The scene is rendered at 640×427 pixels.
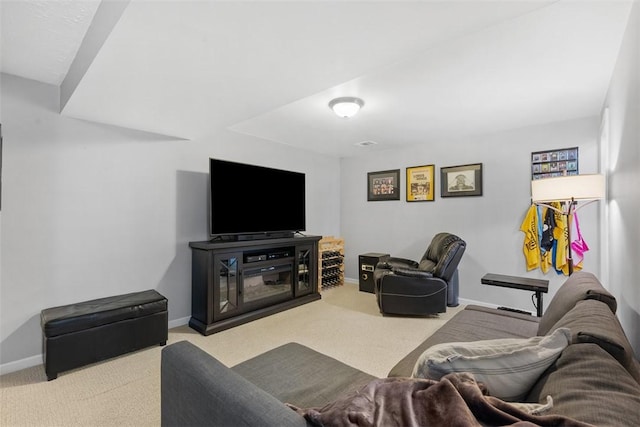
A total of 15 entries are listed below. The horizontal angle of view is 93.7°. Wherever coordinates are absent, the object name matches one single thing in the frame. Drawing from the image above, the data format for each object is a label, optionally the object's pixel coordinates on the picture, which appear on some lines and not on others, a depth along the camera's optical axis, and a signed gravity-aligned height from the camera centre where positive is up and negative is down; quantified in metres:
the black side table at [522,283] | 2.75 -0.65
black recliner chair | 3.51 -0.84
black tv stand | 3.17 -0.77
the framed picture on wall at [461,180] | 4.11 +0.50
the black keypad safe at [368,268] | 4.75 -0.85
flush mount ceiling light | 2.81 +1.04
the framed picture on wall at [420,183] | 4.56 +0.50
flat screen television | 3.38 +0.18
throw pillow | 0.95 -0.48
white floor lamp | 2.35 +0.22
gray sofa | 0.75 -0.52
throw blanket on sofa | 0.68 -0.47
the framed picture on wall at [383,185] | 4.96 +0.52
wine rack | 4.84 -0.77
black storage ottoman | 2.25 -0.93
